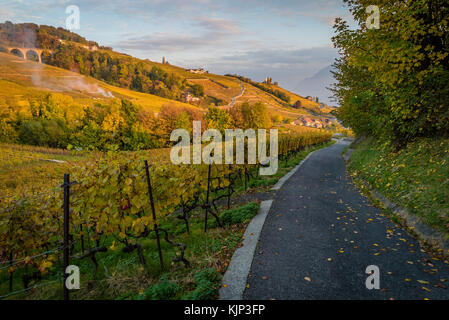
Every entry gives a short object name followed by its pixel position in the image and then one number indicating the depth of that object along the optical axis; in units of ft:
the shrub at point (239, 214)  22.21
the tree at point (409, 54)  22.63
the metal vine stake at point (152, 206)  14.28
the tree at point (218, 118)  201.62
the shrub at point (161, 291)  11.07
